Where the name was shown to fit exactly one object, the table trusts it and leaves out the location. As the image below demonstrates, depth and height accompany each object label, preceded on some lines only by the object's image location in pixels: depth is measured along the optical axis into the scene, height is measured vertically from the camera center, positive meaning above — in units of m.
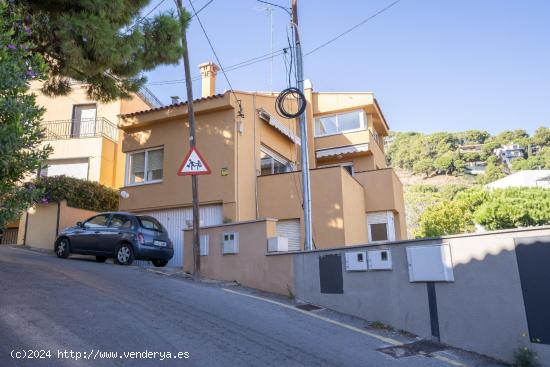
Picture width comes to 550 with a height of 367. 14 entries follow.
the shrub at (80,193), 16.34 +3.17
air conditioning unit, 9.79 +0.61
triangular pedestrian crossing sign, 10.78 +2.57
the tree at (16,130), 4.78 +1.60
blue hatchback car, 12.50 +1.07
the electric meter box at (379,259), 7.68 +0.17
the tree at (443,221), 33.67 +3.50
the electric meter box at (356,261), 8.00 +0.17
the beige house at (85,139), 23.03 +7.16
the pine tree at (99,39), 7.88 +4.41
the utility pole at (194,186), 11.17 +2.24
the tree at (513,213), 37.06 +4.28
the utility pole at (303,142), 10.69 +3.26
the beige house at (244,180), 14.32 +3.12
